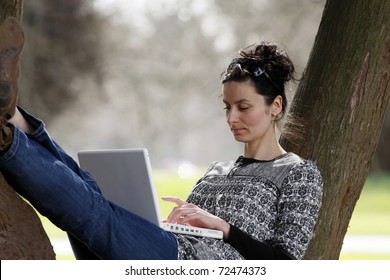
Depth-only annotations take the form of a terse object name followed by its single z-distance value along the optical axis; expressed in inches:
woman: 180.3
